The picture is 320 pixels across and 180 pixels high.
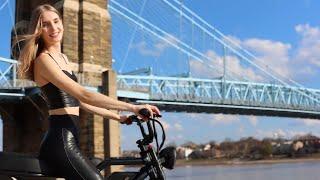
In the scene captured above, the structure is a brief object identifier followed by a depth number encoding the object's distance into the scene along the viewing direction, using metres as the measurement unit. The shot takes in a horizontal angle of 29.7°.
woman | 2.51
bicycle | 2.41
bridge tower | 22.88
